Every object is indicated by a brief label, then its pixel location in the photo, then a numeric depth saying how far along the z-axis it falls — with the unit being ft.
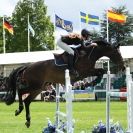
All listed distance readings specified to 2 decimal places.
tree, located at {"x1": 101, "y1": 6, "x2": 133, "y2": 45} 227.40
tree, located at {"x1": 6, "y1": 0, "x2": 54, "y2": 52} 216.74
